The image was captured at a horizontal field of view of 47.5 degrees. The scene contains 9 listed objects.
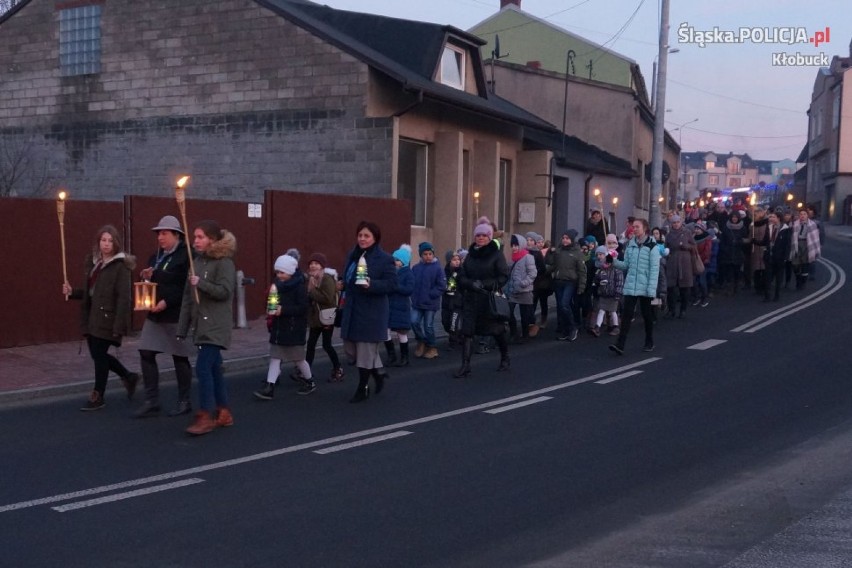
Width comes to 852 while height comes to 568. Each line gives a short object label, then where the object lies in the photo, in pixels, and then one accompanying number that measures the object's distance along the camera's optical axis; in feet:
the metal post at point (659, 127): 80.12
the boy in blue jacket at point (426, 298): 43.98
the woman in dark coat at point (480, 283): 37.93
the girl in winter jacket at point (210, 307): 26.86
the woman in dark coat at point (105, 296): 30.17
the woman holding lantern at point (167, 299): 28.68
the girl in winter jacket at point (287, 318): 32.35
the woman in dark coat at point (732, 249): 69.36
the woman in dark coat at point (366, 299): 32.07
